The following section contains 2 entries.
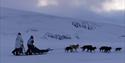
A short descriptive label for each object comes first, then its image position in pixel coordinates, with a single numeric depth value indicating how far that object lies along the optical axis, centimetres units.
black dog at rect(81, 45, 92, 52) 3092
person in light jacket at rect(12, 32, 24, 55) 2777
